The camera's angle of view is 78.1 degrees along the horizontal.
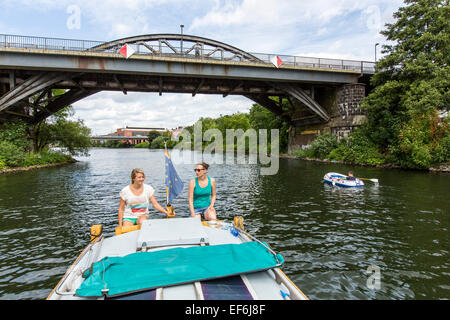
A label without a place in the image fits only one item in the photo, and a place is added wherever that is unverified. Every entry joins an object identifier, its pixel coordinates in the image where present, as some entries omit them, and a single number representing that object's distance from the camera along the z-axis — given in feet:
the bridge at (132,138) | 514.72
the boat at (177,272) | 10.00
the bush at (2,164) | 81.93
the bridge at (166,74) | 76.33
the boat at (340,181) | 52.26
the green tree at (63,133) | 117.25
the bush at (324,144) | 108.50
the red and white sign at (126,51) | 77.10
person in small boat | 53.16
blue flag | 25.76
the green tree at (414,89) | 75.20
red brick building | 541.34
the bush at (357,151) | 92.76
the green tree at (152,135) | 450.30
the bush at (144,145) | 463.83
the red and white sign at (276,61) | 89.95
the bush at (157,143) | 383.22
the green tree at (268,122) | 156.07
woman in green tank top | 23.32
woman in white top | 20.95
